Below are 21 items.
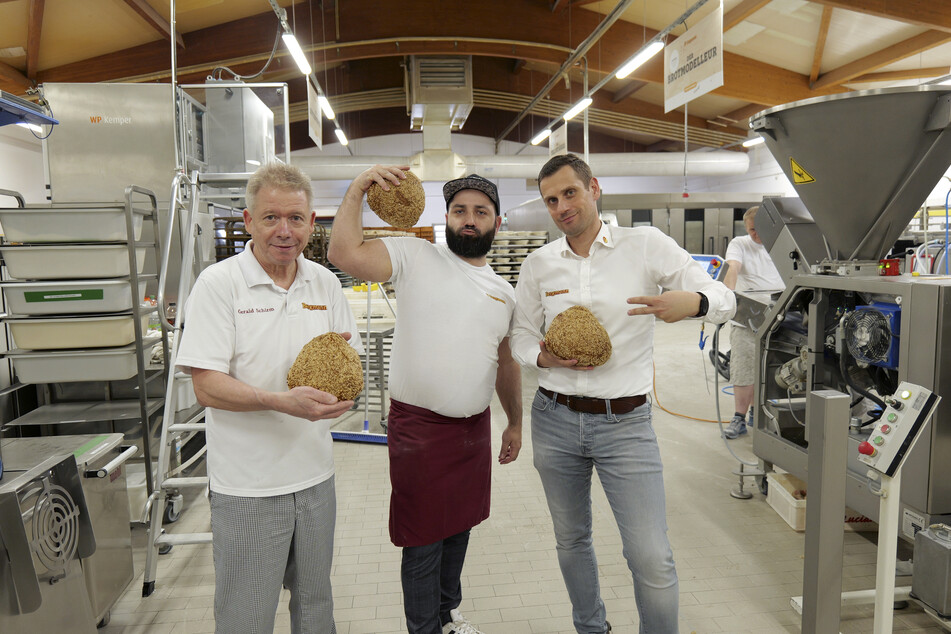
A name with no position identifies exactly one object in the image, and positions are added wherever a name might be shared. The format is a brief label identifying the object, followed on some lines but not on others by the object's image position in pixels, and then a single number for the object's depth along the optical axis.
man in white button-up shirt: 1.73
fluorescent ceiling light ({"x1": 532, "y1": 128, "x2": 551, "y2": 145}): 10.76
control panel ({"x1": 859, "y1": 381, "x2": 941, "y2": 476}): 1.46
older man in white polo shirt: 1.47
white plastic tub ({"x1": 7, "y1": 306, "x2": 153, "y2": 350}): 2.87
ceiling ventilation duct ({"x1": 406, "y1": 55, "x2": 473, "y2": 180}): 9.77
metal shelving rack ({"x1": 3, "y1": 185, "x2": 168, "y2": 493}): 2.90
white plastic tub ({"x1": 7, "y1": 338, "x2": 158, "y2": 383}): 2.90
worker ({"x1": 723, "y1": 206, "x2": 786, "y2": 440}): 4.36
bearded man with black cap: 1.81
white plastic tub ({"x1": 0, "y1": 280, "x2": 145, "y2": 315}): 2.82
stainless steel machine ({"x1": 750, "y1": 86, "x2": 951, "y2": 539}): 2.13
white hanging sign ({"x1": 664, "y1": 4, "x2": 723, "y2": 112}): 4.86
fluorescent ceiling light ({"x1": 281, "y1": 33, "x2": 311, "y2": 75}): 5.78
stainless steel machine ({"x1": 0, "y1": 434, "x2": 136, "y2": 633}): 1.52
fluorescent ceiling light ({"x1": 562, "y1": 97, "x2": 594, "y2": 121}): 8.38
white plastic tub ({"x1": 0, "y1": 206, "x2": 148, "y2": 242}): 2.74
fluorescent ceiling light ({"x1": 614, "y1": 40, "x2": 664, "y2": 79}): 6.11
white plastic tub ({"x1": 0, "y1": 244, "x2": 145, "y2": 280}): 2.78
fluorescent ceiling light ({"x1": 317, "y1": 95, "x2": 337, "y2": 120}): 8.75
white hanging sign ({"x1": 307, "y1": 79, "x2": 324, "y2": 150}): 6.98
